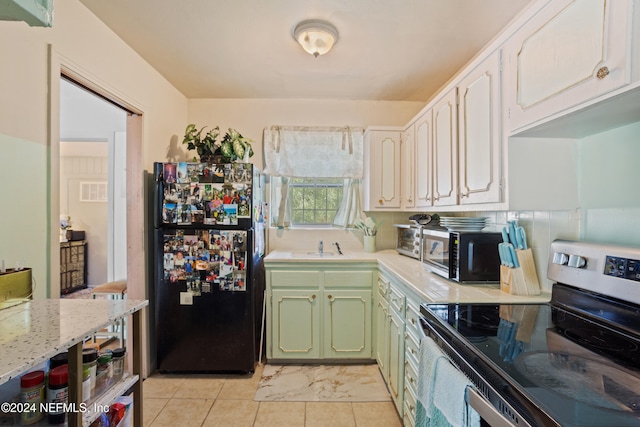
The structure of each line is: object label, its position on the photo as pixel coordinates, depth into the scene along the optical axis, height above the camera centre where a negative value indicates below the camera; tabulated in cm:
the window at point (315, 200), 314 +14
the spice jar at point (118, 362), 113 -58
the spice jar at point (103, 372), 106 -59
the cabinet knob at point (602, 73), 81 +39
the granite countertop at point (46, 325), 73 -35
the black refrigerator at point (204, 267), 221 -41
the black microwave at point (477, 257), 161 -24
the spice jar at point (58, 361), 97 -49
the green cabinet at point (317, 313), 244 -82
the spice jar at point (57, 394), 89 -55
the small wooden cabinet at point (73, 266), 462 -86
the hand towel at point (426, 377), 101 -59
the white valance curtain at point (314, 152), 301 +63
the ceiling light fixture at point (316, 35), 178 +111
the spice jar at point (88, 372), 96 -53
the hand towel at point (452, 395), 81 -54
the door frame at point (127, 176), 146 +24
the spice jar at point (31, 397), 87 -55
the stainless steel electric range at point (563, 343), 62 -40
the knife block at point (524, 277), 141 -31
